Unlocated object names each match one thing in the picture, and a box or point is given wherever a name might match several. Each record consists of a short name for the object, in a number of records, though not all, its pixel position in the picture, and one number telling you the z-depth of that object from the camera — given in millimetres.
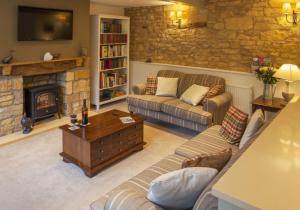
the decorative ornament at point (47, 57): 4505
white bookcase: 5504
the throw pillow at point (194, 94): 4457
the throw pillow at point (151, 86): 5102
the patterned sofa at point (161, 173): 1400
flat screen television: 4105
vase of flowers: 4195
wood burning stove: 4457
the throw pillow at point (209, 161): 1842
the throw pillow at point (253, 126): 2502
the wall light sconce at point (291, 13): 4117
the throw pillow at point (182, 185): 1559
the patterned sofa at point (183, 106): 4094
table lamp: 3869
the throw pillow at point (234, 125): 2869
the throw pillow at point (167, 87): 4973
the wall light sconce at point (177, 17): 5398
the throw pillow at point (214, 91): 4426
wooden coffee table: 3035
